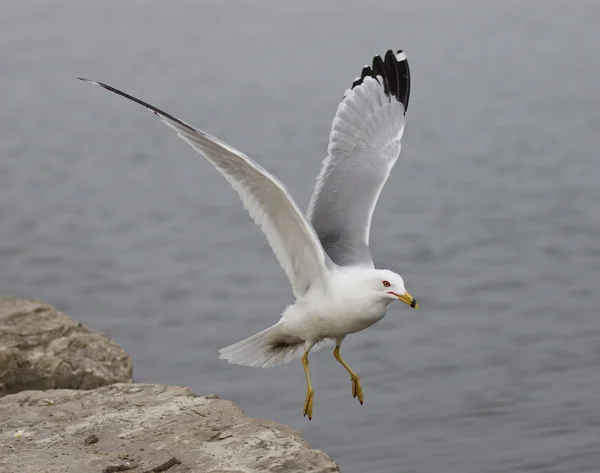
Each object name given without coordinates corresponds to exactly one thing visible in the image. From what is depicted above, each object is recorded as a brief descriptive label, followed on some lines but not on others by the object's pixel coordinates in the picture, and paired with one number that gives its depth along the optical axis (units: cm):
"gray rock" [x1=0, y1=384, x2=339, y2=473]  1101
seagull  1270
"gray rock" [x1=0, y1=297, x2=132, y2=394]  1516
